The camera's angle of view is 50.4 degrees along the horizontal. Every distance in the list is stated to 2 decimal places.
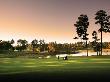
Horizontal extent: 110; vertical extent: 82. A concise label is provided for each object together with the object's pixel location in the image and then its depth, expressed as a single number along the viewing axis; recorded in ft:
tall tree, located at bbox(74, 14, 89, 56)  131.80
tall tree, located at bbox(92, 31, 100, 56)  154.05
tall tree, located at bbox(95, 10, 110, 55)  123.36
